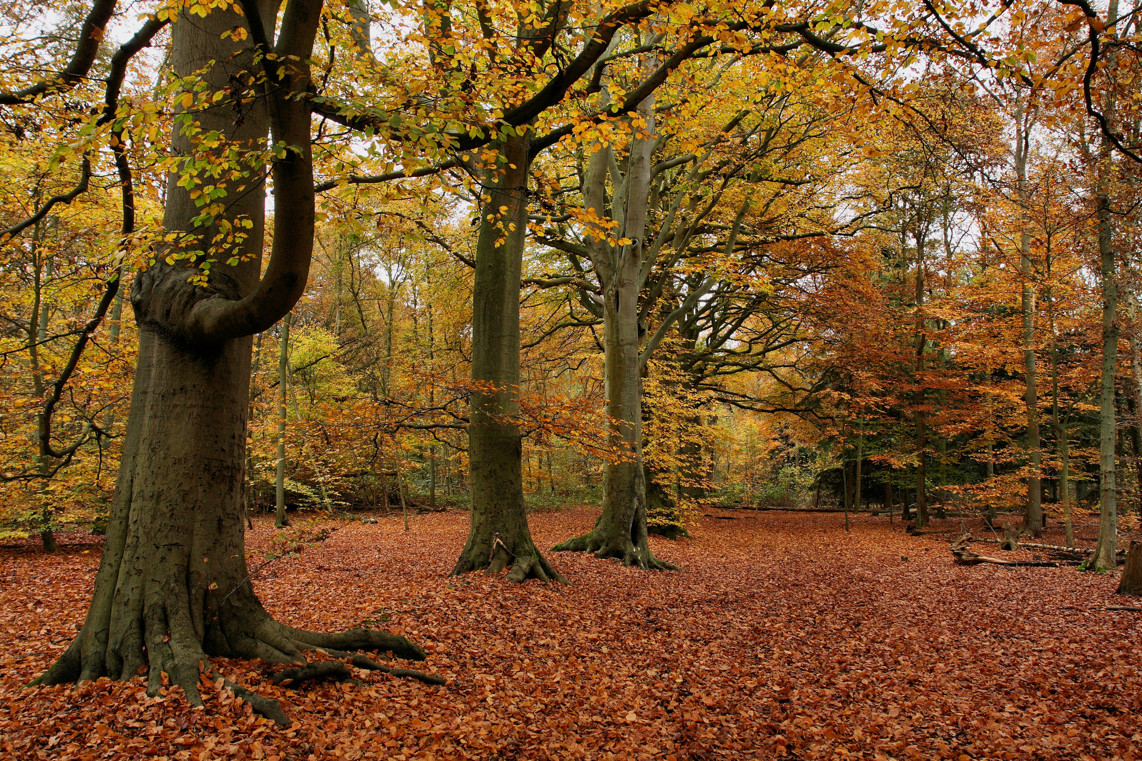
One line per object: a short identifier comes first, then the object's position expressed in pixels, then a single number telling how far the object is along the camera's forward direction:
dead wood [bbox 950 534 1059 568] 10.35
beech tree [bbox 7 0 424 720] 3.09
